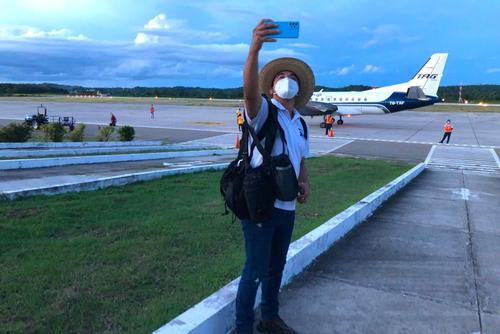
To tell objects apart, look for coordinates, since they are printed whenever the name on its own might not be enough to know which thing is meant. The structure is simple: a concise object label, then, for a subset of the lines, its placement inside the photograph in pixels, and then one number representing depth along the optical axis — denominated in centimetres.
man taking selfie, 271
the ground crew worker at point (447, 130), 2527
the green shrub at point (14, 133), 1510
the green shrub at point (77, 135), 1731
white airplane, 3553
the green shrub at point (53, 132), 1684
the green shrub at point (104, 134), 1852
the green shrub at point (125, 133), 1934
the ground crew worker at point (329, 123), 2909
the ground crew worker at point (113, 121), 2955
